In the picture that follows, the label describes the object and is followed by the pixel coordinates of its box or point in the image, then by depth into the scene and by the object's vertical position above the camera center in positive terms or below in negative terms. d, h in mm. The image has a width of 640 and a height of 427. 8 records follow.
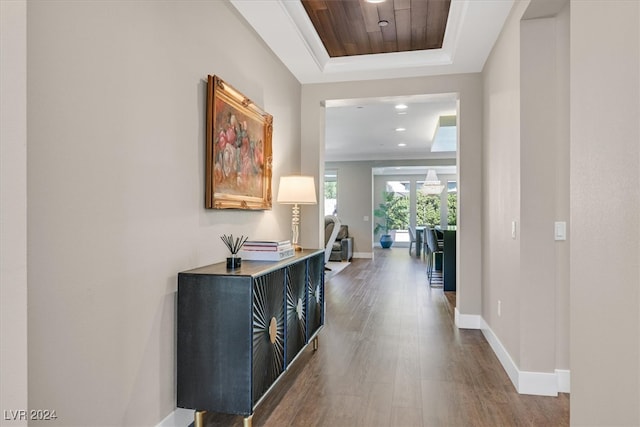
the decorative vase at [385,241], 13109 -998
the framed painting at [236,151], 2314 +414
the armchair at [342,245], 8750 -849
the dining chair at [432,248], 6545 -644
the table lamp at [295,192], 3369 +169
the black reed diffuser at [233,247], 2168 -218
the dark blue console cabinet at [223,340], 1889 -626
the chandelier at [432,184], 9773 +656
